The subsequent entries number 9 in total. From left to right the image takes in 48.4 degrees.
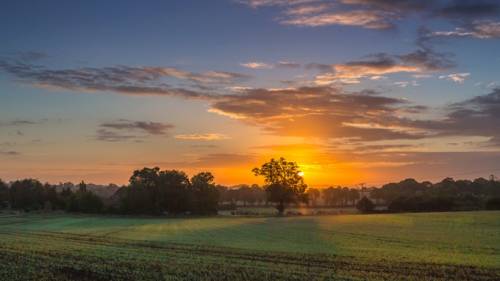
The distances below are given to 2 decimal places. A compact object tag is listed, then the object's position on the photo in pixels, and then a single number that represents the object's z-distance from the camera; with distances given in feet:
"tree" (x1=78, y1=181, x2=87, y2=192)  534.98
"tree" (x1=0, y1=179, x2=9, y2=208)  569.31
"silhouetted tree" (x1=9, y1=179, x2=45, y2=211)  536.42
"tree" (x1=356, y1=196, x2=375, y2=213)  443.32
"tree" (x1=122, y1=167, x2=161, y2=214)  456.86
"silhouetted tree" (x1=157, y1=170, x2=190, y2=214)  460.96
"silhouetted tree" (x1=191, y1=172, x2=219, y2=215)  459.32
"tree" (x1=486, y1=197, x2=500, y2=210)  374.22
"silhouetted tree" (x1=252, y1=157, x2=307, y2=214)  440.45
